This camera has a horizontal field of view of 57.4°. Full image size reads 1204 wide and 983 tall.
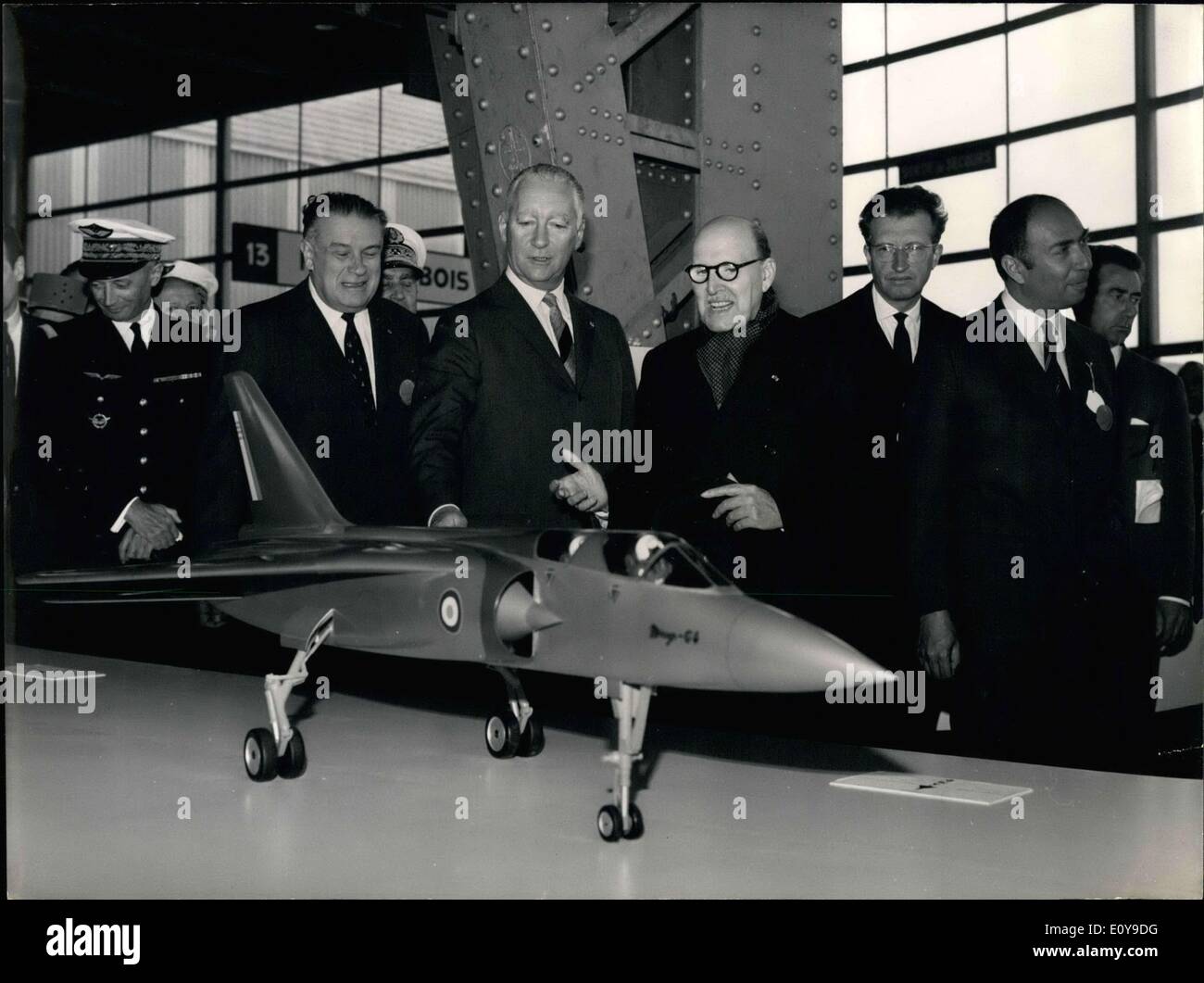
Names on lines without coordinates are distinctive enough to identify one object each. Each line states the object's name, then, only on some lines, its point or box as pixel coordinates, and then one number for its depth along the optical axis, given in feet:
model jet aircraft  8.07
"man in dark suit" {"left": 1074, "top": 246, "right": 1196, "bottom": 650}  11.32
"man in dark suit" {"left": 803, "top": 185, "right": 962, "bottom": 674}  10.98
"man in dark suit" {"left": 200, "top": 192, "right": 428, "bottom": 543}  10.70
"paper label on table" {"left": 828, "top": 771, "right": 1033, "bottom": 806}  9.86
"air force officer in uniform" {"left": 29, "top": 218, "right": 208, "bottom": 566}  11.73
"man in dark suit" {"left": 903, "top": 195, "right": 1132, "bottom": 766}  11.23
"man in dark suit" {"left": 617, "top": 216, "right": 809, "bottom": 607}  9.73
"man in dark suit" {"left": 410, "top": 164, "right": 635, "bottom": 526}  10.10
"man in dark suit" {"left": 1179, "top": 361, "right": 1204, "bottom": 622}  11.63
